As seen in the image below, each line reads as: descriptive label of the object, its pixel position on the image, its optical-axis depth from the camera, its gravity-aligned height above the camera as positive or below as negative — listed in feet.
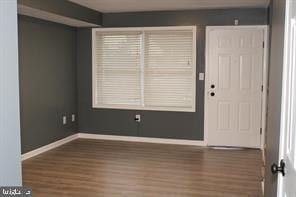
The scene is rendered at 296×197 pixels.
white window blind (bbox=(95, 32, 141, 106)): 20.80 +0.61
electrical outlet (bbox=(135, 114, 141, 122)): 21.02 -2.36
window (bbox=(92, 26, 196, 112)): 19.98 +0.60
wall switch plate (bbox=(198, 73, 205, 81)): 19.62 +0.14
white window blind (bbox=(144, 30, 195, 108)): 19.92 +0.54
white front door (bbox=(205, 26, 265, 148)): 18.88 -0.36
